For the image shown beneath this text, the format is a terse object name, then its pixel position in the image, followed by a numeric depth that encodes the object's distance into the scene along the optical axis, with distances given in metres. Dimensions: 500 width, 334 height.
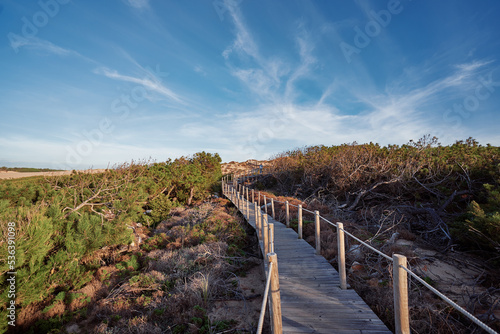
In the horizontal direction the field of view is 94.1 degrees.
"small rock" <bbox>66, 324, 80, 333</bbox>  5.55
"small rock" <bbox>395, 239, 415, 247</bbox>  7.55
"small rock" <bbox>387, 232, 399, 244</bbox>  7.22
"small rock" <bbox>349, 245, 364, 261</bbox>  6.30
